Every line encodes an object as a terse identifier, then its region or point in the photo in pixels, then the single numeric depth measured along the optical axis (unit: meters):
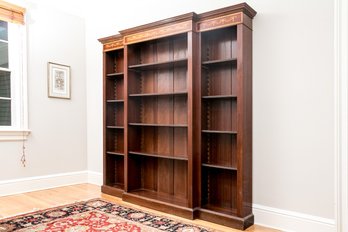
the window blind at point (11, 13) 3.65
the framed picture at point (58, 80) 4.18
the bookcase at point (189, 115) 2.73
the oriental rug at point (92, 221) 2.60
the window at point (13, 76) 3.77
